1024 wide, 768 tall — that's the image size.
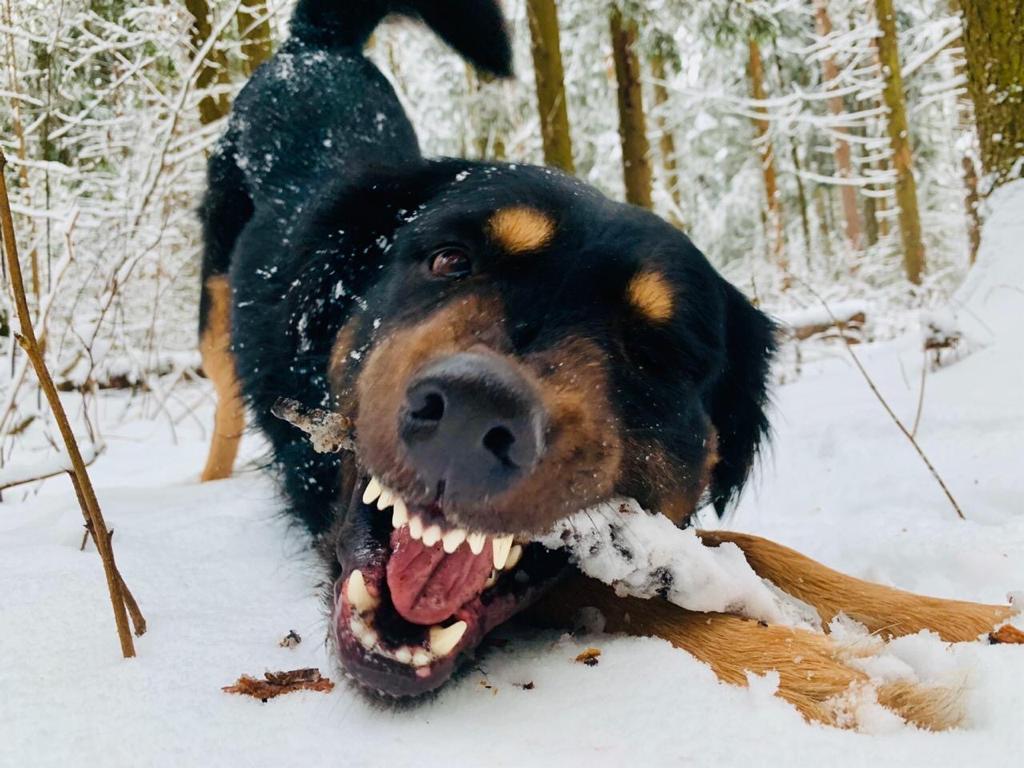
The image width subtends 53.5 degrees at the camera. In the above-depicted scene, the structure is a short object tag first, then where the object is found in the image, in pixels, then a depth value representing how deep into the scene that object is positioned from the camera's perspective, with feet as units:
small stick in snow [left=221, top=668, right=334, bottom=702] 1.08
